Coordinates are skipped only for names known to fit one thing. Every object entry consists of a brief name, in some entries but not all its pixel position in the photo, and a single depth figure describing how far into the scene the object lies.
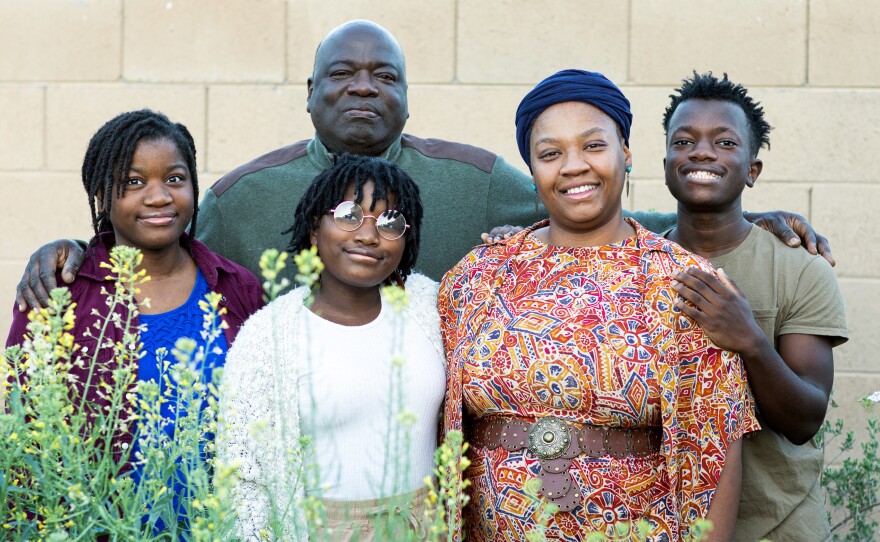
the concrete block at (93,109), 5.38
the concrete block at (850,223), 5.16
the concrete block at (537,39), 5.26
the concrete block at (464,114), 5.34
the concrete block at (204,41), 5.34
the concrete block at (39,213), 5.43
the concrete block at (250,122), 5.36
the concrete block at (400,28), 5.31
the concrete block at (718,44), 5.18
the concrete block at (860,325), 5.17
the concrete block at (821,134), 5.17
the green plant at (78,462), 2.10
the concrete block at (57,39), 5.39
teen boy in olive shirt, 2.80
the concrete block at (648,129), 5.25
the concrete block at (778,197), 5.22
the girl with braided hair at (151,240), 3.01
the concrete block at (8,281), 5.43
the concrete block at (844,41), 5.14
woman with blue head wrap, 2.73
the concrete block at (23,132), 5.41
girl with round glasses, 2.78
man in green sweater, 3.80
